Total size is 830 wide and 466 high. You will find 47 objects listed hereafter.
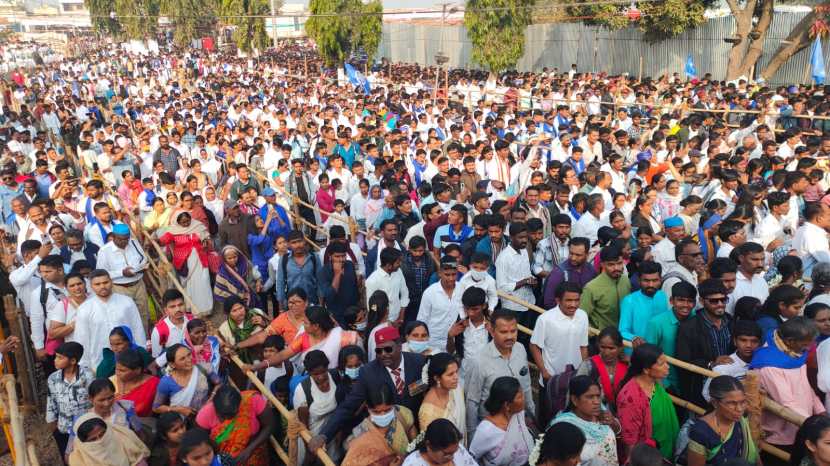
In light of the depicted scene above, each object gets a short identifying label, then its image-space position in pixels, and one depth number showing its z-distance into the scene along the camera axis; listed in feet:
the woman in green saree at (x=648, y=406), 12.05
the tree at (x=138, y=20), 196.95
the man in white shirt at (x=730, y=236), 18.95
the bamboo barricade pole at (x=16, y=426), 11.61
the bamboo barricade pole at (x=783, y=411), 11.72
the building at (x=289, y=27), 219.92
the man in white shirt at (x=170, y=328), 16.55
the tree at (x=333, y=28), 96.48
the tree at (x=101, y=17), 216.74
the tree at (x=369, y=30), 100.17
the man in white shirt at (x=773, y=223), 20.77
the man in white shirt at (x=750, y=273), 16.20
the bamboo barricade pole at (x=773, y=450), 12.00
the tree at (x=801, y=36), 57.88
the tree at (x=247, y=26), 133.90
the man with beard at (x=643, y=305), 15.43
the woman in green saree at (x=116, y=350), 15.23
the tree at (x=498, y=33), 83.15
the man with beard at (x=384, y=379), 12.73
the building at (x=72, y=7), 400.39
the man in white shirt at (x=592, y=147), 35.19
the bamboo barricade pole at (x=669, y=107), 40.90
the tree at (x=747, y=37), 64.23
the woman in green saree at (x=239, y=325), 16.84
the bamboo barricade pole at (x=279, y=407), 11.90
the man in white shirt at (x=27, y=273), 20.07
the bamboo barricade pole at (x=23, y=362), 18.69
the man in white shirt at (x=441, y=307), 16.89
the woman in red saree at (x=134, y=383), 14.03
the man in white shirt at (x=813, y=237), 18.74
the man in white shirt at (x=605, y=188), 25.21
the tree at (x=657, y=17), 72.33
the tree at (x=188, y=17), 177.47
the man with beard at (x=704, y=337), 14.29
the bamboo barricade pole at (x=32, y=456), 13.07
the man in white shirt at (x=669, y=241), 19.11
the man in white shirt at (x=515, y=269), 18.76
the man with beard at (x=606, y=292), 16.44
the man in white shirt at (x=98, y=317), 17.10
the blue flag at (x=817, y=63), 52.42
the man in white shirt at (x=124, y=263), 21.40
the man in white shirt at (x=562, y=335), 14.89
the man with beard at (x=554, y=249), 19.74
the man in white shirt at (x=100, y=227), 23.38
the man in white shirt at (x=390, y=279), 18.15
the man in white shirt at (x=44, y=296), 18.31
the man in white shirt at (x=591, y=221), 22.38
